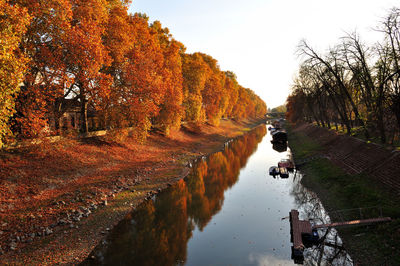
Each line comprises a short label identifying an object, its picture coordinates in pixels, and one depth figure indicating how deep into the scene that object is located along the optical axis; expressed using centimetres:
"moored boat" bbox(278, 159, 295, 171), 3138
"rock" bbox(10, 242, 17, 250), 1194
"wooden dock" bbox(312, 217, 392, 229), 1309
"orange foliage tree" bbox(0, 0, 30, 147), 1329
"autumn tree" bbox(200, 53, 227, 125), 6562
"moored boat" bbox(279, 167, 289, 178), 2872
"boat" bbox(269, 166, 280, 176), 2999
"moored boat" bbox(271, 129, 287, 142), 5806
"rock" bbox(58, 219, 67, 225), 1482
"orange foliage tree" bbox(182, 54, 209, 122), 5219
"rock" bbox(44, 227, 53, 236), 1371
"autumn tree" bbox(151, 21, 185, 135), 3991
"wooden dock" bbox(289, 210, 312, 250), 1313
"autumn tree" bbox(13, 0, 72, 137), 1888
